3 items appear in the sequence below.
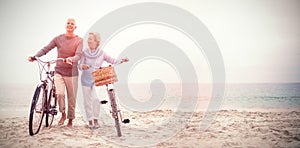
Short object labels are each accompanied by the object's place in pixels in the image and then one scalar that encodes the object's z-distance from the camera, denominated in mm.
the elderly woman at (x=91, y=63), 3670
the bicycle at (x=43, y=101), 3396
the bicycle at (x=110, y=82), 3531
